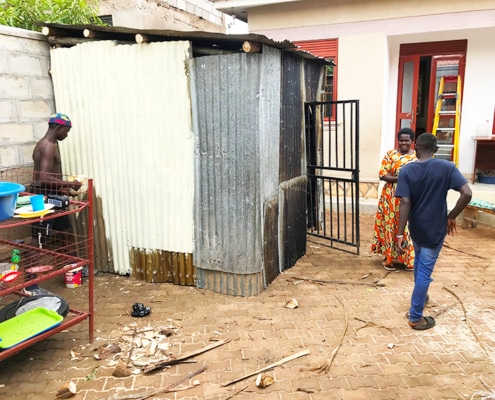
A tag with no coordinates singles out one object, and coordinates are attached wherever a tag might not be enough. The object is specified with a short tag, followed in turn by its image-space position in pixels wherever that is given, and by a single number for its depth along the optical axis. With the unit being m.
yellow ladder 9.20
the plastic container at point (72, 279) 5.02
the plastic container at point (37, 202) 3.34
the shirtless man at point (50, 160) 4.50
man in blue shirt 3.72
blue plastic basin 2.98
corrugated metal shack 4.39
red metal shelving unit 3.24
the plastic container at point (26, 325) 3.26
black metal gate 5.55
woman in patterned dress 5.17
